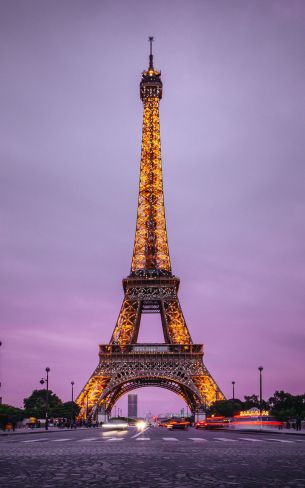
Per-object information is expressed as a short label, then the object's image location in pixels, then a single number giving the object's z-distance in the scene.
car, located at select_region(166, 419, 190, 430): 52.07
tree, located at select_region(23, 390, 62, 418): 141.12
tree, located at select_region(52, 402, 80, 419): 88.06
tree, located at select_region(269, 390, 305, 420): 83.93
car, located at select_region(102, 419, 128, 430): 50.12
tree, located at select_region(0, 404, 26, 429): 50.56
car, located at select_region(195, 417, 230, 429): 52.28
